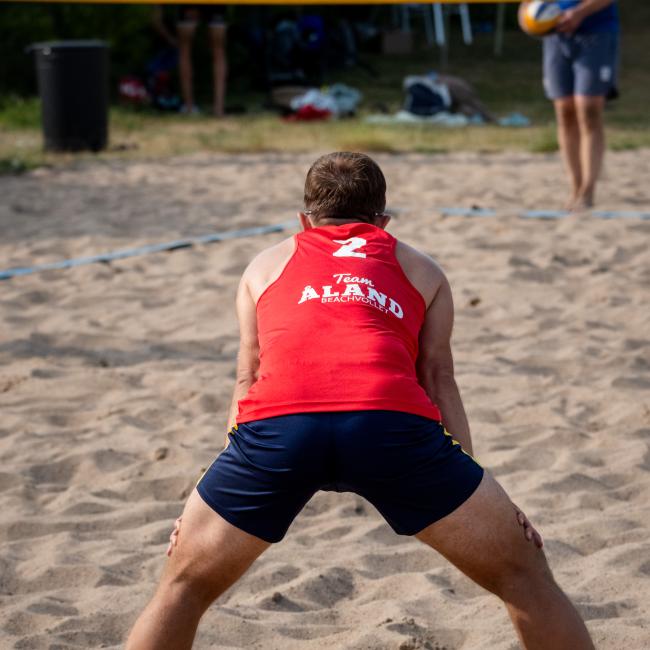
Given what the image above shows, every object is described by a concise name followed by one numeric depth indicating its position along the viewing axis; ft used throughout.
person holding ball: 47.88
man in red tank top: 14.65
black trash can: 70.08
